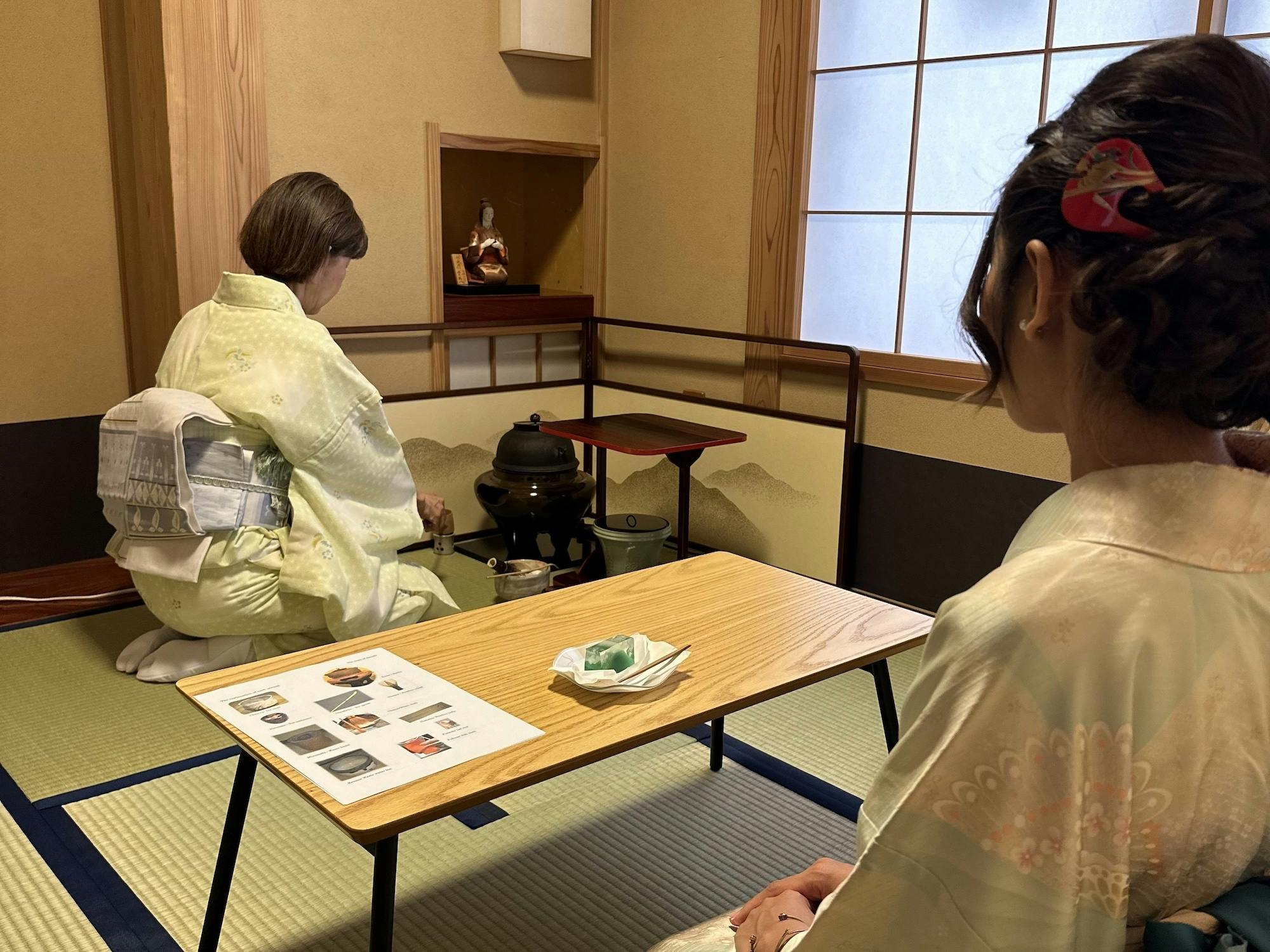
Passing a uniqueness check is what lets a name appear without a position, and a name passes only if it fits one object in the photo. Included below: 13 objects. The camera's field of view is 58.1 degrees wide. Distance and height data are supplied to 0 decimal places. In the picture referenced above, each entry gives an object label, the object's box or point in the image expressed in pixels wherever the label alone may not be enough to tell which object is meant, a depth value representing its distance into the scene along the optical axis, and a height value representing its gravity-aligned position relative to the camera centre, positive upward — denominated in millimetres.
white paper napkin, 1613 -625
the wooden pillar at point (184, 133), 3305 +237
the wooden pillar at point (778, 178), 3686 +172
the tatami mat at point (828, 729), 2551 -1168
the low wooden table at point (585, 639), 1324 -651
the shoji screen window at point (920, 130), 3055 +307
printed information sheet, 1373 -643
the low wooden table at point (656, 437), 3514 -651
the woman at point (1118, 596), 713 -224
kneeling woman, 2740 -589
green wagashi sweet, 1655 -611
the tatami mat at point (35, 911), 1848 -1157
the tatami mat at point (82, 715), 2438 -1153
